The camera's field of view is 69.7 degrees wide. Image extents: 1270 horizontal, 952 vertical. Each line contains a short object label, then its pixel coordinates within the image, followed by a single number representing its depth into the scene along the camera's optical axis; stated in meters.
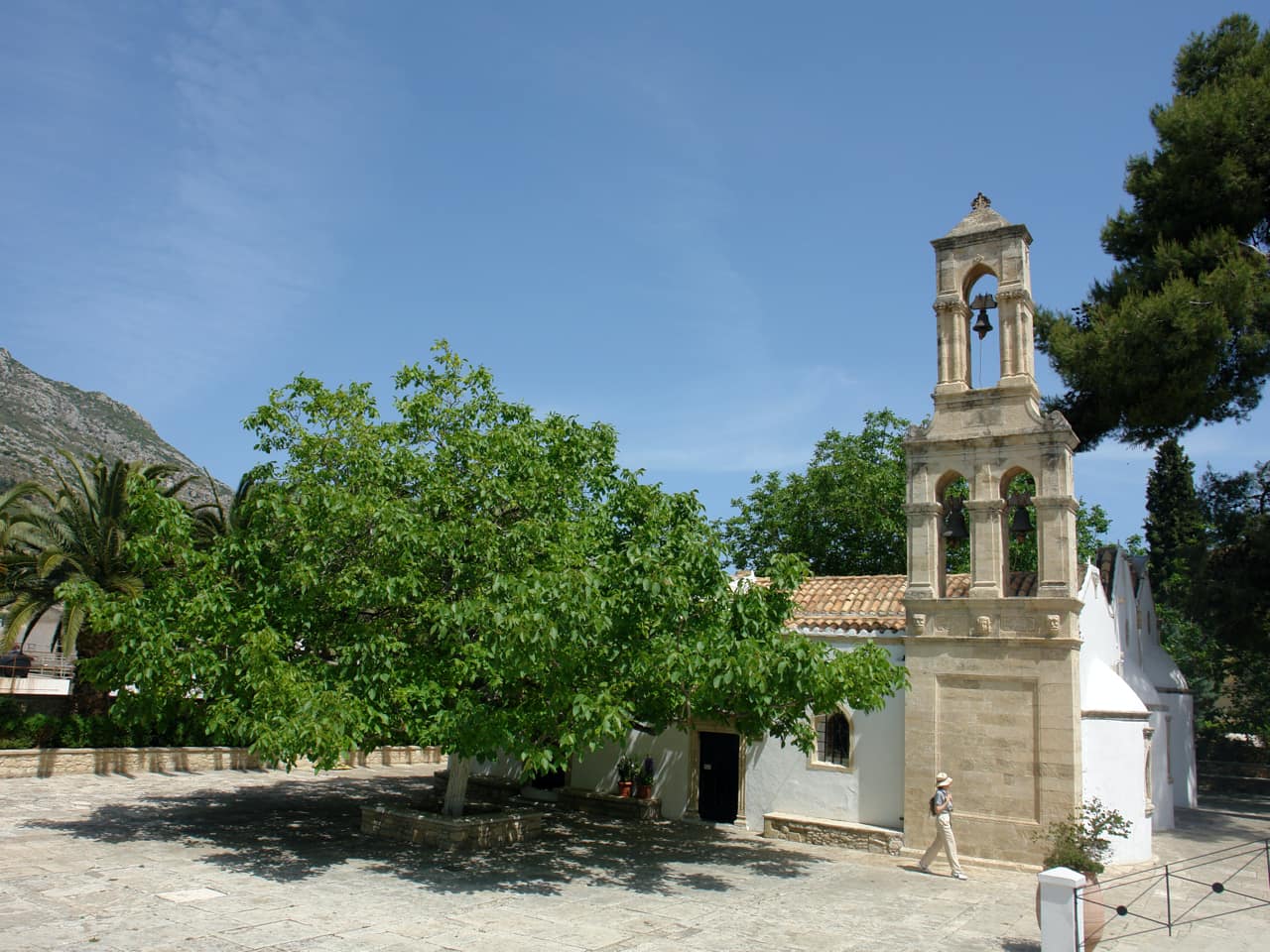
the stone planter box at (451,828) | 14.84
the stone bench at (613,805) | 19.23
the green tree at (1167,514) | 40.19
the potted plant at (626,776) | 19.73
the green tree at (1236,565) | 22.66
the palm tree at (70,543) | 20.41
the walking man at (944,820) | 14.35
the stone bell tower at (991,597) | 15.21
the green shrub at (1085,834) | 12.43
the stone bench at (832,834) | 16.27
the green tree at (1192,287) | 18.17
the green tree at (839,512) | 31.39
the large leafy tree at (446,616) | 11.90
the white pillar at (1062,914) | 8.95
